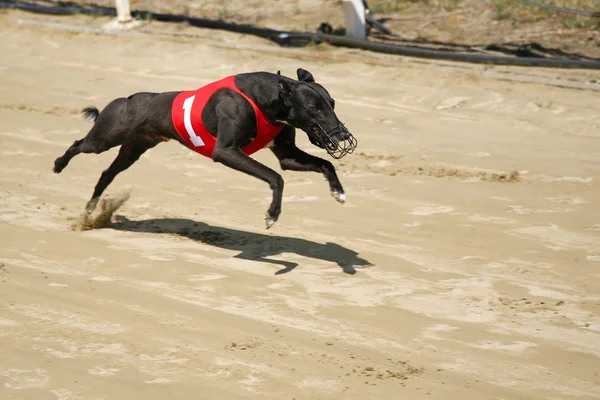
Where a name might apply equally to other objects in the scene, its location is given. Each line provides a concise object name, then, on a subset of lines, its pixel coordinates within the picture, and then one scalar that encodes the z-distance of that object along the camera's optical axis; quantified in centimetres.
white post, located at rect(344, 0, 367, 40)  1298
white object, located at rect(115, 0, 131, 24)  1414
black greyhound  651
